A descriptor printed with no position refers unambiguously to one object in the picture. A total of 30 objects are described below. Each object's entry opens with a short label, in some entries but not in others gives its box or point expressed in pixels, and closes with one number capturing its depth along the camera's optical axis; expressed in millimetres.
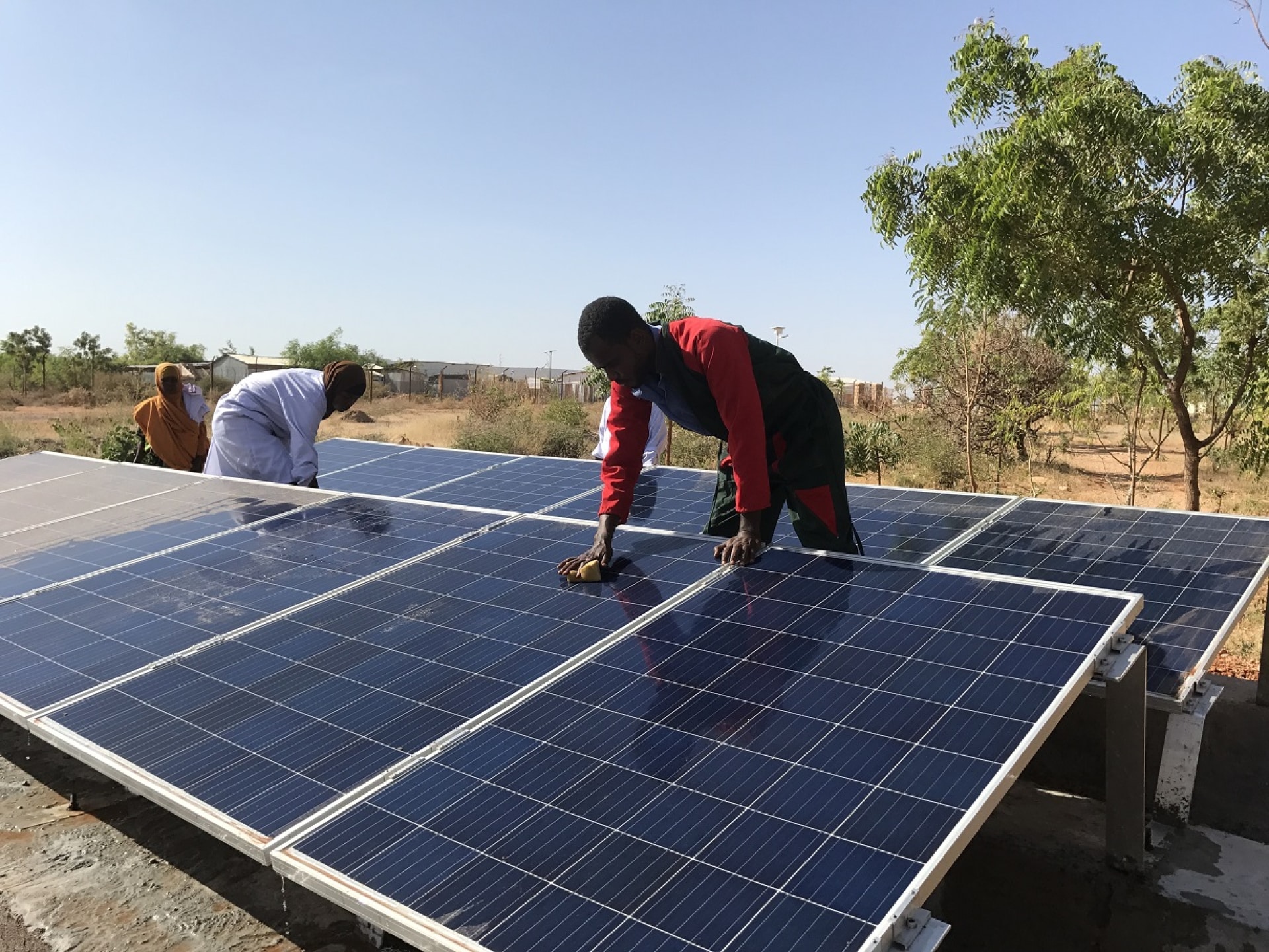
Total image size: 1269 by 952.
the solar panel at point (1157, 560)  4551
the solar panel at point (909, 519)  6078
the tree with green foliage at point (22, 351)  46188
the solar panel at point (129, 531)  5613
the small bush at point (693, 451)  20969
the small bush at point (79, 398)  42938
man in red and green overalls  4148
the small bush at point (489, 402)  32375
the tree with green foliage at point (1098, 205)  7922
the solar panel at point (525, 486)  8031
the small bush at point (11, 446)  24234
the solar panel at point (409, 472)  9281
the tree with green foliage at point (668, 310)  18062
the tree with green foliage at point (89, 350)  47656
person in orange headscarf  10188
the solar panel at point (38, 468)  8680
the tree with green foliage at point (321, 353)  65562
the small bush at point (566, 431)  25453
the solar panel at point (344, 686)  2961
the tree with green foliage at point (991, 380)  17766
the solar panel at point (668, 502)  6977
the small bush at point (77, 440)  24156
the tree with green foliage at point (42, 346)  46031
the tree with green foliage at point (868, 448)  18562
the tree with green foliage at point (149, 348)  65812
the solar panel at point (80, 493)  7207
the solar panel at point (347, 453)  10906
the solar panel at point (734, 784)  2193
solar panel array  2299
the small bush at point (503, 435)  26062
